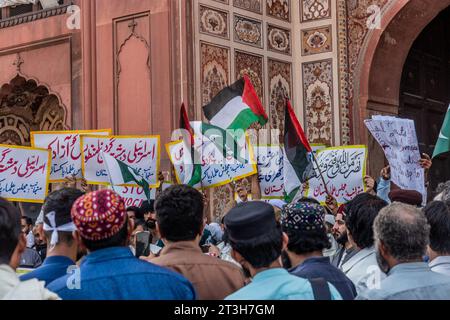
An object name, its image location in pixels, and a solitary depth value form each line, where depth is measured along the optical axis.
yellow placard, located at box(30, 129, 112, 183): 9.41
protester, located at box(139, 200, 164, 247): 7.21
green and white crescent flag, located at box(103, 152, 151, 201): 8.23
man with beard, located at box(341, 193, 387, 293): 4.10
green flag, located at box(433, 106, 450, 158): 7.49
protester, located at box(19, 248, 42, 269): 7.16
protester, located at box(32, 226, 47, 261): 7.99
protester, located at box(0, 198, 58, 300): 2.82
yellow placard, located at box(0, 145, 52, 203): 8.20
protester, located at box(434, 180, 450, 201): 5.41
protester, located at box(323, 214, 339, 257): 5.80
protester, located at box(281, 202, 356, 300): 3.59
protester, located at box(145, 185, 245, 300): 3.61
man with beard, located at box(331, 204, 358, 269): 5.21
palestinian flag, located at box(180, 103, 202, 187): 8.28
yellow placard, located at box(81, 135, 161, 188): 8.73
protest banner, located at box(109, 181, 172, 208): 8.63
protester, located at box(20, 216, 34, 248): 8.62
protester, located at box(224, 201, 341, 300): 2.96
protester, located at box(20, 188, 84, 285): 3.59
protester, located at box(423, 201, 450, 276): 3.77
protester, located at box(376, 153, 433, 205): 7.54
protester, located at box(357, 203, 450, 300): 3.07
